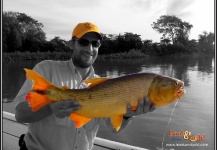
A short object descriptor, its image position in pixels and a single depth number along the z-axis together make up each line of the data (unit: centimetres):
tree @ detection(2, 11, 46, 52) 4528
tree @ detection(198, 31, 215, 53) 6469
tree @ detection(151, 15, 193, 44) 6862
